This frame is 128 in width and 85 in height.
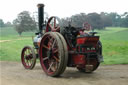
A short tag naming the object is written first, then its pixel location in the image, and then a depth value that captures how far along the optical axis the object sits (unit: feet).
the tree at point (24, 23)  156.21
